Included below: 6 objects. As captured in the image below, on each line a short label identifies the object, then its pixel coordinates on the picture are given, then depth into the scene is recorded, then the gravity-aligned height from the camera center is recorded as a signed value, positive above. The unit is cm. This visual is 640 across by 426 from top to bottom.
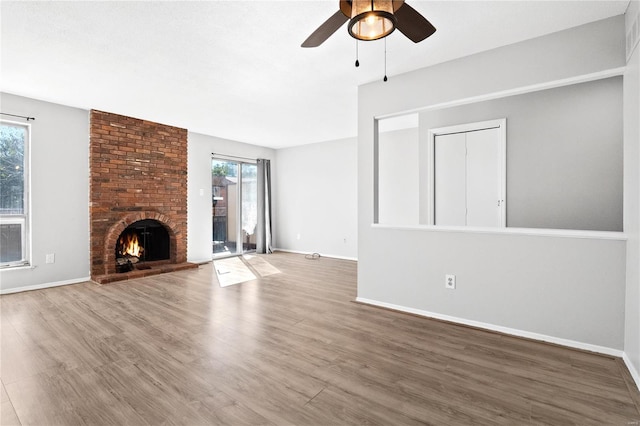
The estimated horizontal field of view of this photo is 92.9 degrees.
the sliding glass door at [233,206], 662 +10
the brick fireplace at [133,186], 464 +41
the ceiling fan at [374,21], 152 +111
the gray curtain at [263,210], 735 +1
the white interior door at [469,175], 387 +48
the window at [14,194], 398 +22
